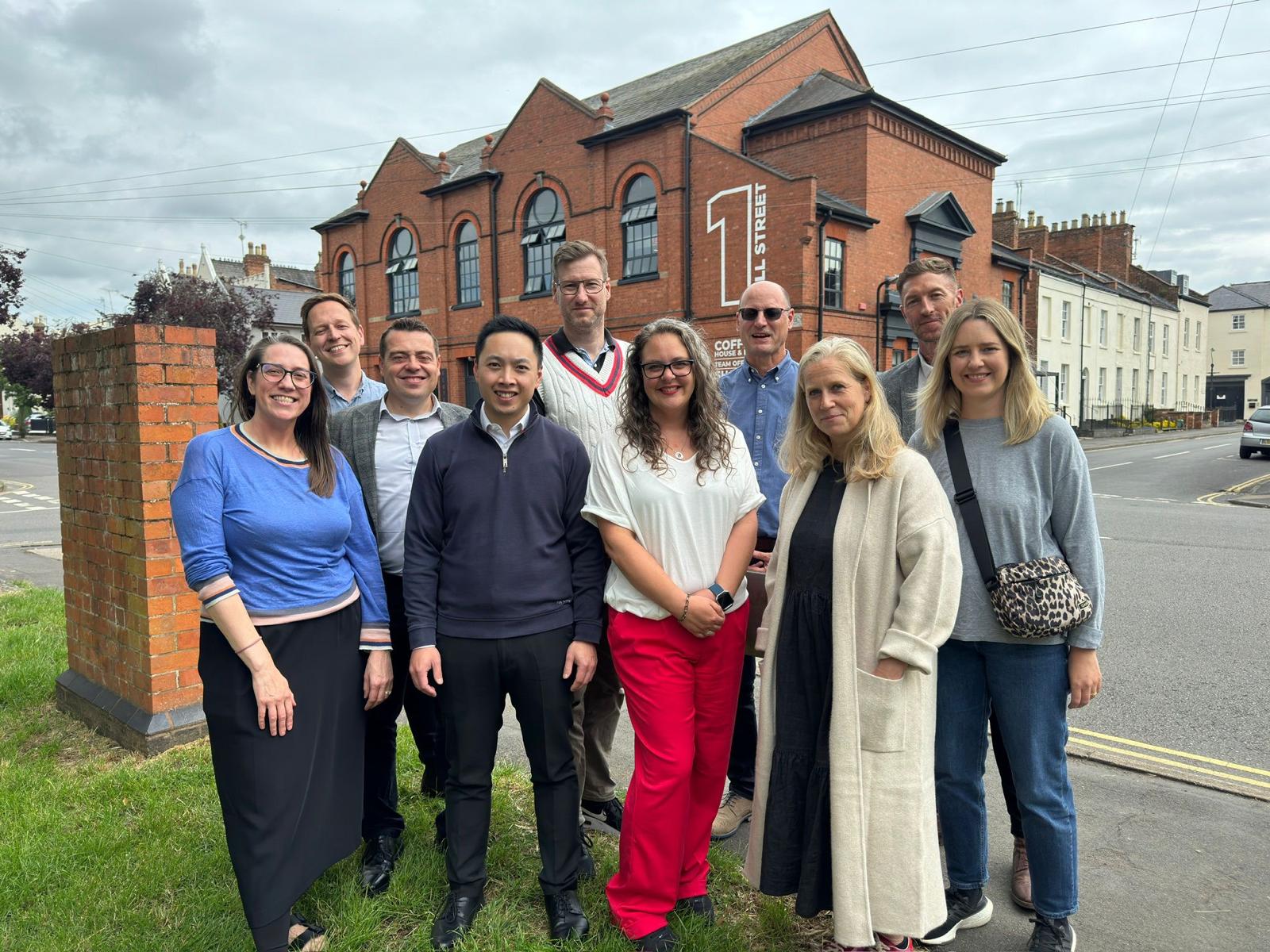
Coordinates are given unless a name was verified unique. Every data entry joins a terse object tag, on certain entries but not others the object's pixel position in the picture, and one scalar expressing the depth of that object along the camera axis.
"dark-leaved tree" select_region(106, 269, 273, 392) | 27.34
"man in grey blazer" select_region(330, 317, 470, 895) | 3.31
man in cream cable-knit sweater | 3.54
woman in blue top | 2.62
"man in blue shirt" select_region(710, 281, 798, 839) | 3.71
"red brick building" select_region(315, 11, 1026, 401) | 20.98
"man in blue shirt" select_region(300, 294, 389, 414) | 3.62
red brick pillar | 4.33
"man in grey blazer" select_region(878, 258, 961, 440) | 3.53
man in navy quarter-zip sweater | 2.85
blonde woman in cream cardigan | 2.52
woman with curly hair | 2.84
